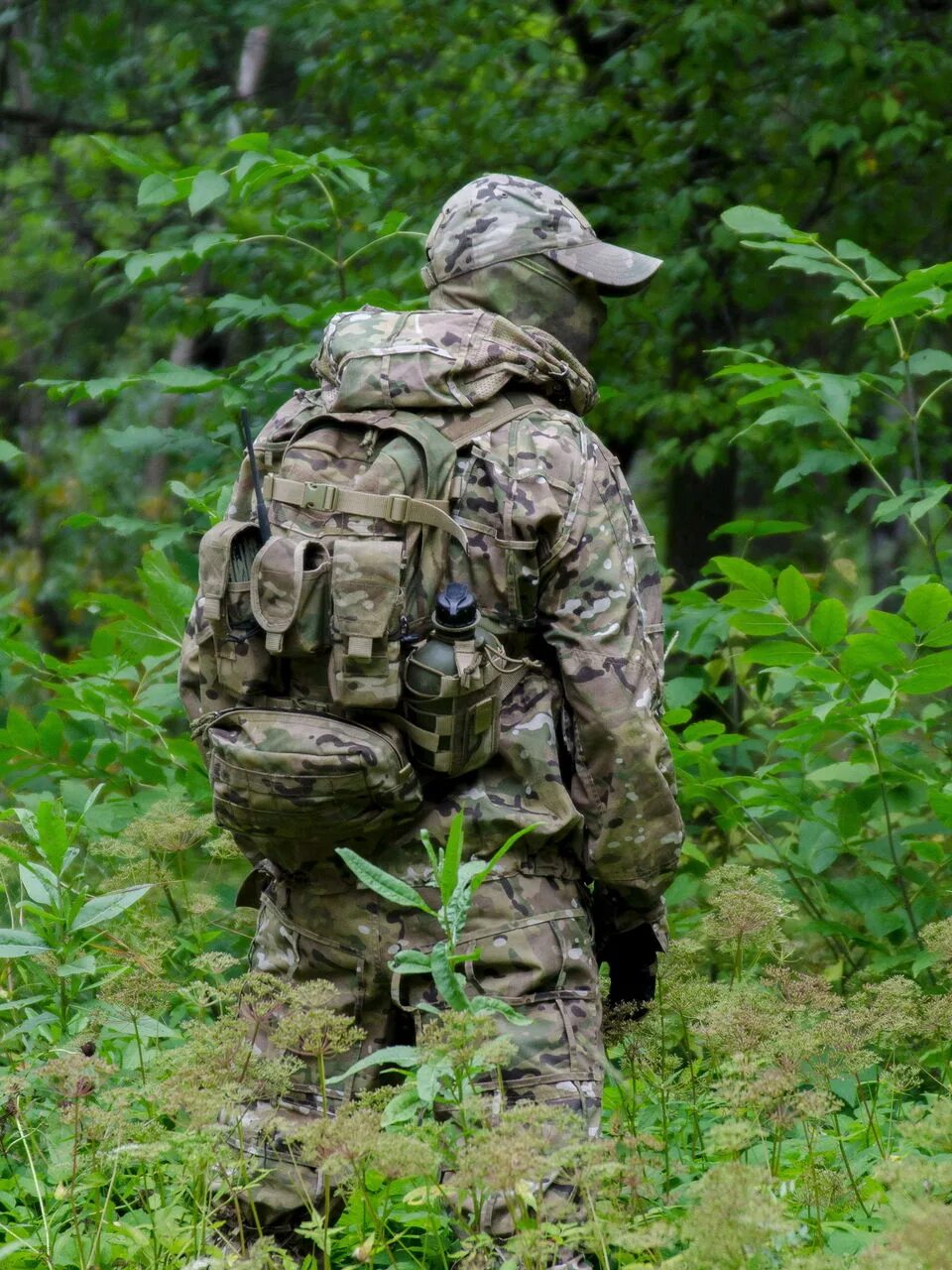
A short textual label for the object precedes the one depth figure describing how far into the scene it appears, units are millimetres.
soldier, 6047
